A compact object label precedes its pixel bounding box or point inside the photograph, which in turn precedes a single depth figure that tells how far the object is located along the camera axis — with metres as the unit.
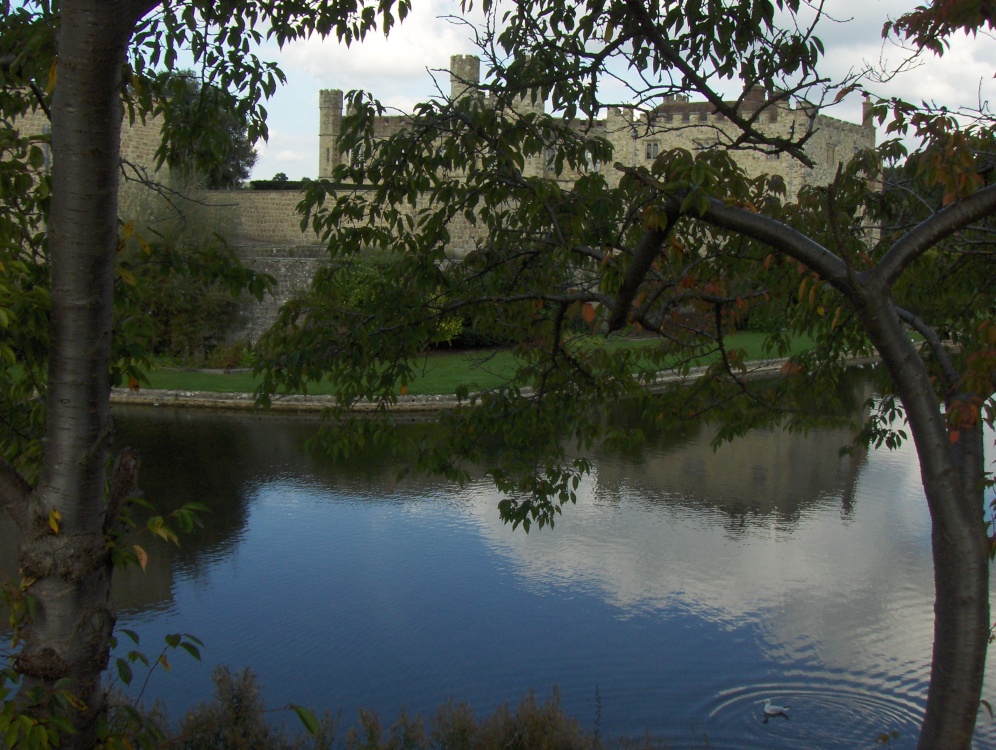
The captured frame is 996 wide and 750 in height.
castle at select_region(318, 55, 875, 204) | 31.28
